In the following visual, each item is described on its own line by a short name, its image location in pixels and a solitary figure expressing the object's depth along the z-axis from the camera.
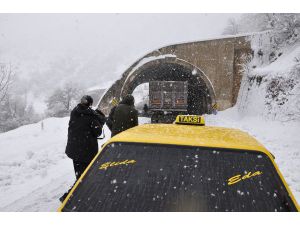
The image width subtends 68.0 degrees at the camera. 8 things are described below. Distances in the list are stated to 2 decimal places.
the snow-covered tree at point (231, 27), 42.32
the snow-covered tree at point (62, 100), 42.82
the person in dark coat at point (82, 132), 3.52
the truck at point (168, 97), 17.16
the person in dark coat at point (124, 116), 4.68
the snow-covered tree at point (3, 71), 19.56
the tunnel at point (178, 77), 20.00
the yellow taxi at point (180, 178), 1.59
